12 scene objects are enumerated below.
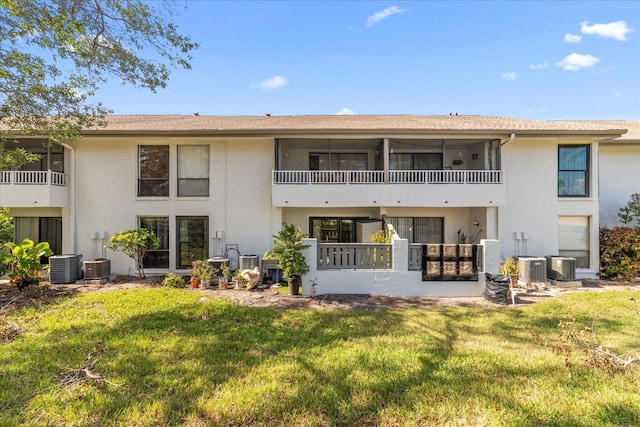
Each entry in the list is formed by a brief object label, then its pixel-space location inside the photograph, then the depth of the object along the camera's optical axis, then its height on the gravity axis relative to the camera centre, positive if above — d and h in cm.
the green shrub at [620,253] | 949 -123
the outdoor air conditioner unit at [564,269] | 902 -166
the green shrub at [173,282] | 868 -207
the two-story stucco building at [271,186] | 986 +112
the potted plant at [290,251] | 747 -94
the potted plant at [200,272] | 877 -179
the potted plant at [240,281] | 874 -205
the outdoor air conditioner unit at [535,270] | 887 -167
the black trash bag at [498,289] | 725 -189
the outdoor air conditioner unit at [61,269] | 888 -172
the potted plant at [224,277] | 873 -194
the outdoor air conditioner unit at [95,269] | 916 -176
